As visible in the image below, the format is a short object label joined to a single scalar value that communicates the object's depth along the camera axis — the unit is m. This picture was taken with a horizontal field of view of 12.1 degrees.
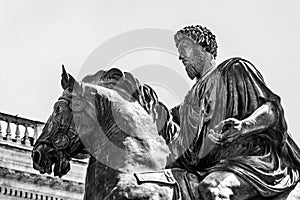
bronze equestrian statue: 11.54
